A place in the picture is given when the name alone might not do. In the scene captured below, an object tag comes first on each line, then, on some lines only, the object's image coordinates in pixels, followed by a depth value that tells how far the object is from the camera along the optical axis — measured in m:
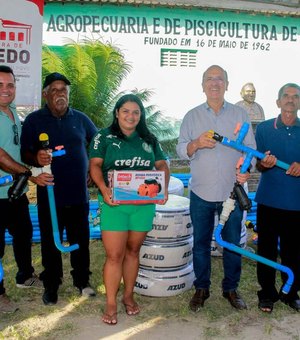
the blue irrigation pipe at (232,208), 3.39
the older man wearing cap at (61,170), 3.95
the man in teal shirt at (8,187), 3.83
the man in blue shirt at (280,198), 3.79
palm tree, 8.72
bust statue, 7.79
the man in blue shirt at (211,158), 3.78
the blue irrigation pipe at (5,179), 3.00
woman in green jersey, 3.55
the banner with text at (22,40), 6.09
